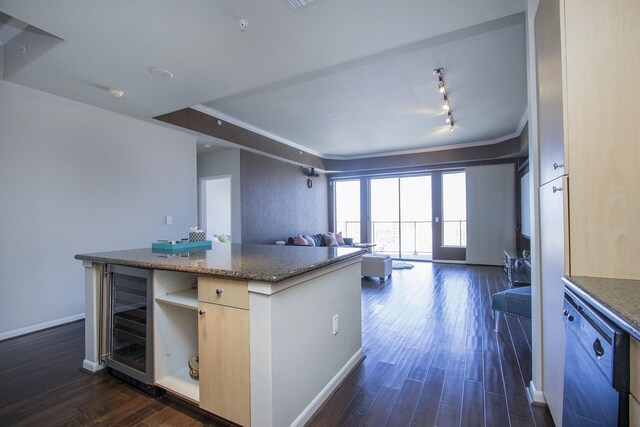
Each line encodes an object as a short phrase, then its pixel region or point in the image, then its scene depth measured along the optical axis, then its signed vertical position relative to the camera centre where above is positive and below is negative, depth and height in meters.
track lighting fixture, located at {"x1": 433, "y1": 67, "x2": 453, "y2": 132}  3.32 +1.61
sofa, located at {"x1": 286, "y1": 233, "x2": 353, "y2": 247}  6.55 -0.61
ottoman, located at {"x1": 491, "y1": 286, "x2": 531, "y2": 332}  2.62 -0.82
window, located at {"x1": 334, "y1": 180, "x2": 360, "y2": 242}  8.56 +0.20
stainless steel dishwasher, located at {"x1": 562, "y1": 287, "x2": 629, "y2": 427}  0.83 -0.52
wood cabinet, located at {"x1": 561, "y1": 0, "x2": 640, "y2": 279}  1.22 +0.34
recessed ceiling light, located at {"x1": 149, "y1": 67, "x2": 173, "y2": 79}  2.67 +1.34
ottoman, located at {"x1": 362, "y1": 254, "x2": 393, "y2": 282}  5.28 -0.94
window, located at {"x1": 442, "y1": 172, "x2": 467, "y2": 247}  7.24 +0.09
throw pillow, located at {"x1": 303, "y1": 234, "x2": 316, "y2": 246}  6.64 -0.56
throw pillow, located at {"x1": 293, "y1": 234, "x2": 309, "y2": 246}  6.34 -0.56
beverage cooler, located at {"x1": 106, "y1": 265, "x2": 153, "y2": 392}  1.91 -0.76
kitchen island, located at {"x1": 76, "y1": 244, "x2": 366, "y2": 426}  1.46 -0.66
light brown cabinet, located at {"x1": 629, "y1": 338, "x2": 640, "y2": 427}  0.79 -0.46
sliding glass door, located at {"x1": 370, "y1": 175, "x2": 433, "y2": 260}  7.73 -0.05
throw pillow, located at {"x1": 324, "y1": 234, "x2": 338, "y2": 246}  7.36 -0.63
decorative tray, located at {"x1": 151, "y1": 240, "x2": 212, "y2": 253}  2.19 -0.23
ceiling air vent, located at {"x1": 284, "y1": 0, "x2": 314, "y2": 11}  1.87 +1.36
